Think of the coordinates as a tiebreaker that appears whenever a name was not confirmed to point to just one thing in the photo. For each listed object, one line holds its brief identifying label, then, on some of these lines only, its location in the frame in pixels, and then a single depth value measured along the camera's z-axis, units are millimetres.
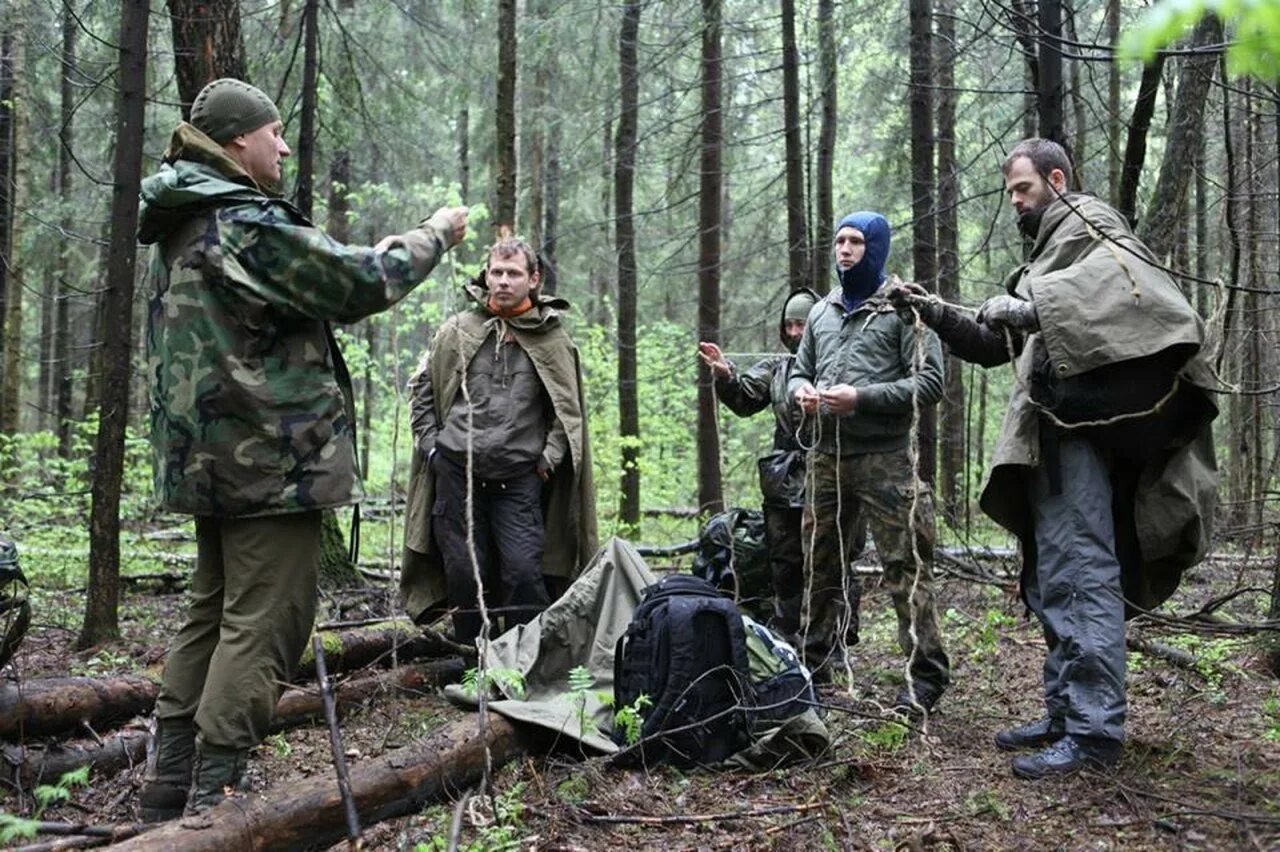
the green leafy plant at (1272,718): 4059
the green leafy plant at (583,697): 4027
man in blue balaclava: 4625
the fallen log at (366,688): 4504
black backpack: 4016
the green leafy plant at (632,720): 3949
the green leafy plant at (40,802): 2297
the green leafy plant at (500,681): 4172
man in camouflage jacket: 3279
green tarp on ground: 4285
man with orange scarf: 5266
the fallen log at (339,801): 2896
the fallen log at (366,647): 5102
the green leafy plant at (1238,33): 1594
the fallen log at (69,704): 3867
